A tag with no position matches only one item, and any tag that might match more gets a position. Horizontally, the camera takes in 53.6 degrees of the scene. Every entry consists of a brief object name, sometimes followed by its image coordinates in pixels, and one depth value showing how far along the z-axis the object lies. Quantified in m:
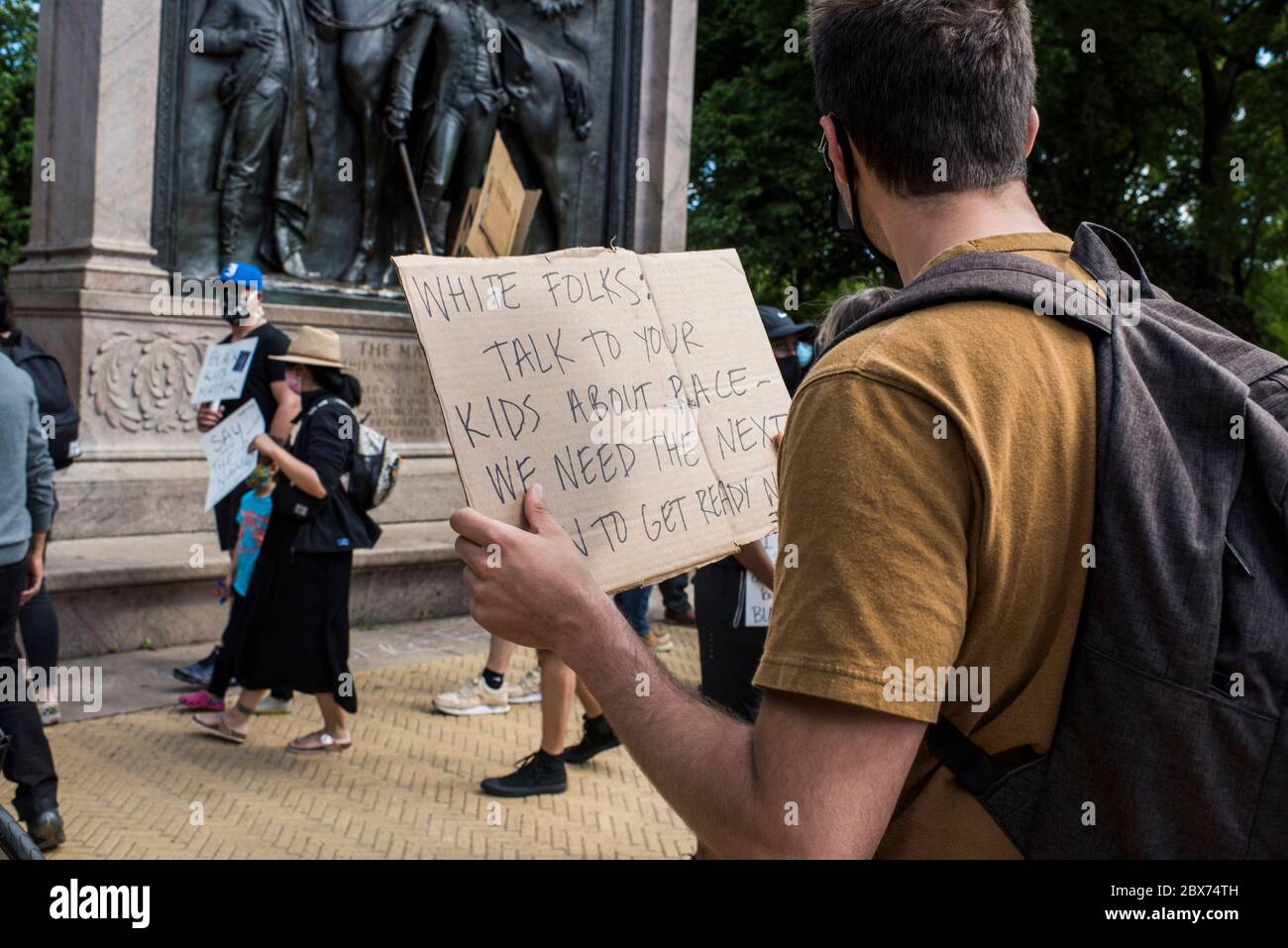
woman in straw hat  5.86
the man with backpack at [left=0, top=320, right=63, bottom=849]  4.49
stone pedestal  7.95
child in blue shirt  6.30
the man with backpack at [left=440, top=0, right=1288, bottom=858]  1.25
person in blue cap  6.73
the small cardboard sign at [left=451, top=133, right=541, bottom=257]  3.74
